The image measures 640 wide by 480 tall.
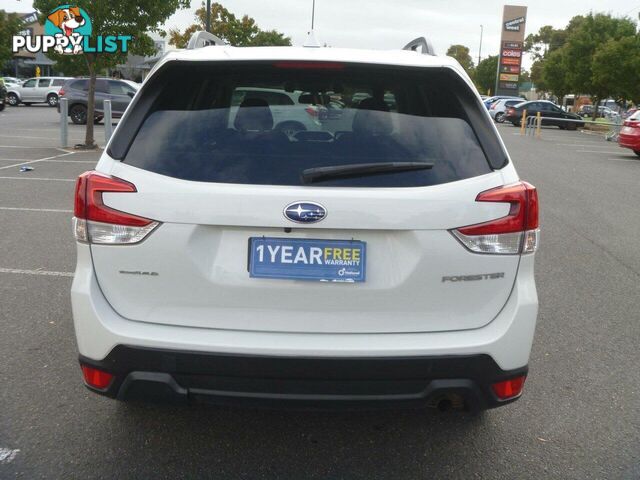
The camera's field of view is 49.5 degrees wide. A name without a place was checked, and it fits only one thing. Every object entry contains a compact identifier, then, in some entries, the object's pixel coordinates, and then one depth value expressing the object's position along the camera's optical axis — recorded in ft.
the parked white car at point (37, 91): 134.51
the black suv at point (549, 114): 122.42
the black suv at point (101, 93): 81.51
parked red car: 63.77
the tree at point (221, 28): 163.02
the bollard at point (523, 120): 108.52
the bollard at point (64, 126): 55.98
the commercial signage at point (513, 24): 275.59
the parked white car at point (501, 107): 139.54
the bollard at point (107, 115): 55.31
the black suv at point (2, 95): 112.09
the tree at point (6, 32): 144.15
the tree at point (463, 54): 400.67
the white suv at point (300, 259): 8.34
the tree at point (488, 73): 306.14
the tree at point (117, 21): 52.34
